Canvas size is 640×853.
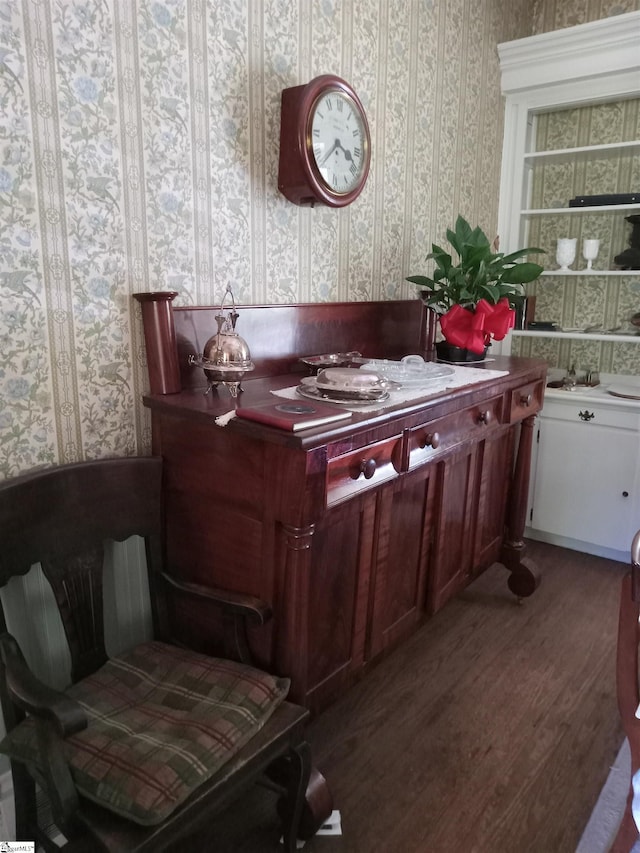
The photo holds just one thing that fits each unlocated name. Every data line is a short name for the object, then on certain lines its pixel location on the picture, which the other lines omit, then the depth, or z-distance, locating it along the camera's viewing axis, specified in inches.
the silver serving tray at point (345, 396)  57.8
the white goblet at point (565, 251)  112.9
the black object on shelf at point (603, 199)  106.7
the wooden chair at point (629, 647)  41.3
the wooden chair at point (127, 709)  38.4
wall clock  67.1
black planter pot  85.6
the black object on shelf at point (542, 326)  118.0
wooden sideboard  50.6
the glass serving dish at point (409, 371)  68.1
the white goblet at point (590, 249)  111.4
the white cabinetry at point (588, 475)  106.0
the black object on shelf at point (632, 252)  108.3
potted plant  81.1
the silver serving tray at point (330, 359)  71.1
